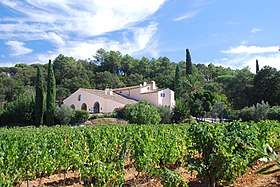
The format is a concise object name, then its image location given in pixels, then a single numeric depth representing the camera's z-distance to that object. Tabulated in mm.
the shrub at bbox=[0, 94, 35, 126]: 28189
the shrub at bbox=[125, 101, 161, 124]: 25077
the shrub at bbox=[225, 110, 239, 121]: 27797
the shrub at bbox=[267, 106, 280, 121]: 23213
